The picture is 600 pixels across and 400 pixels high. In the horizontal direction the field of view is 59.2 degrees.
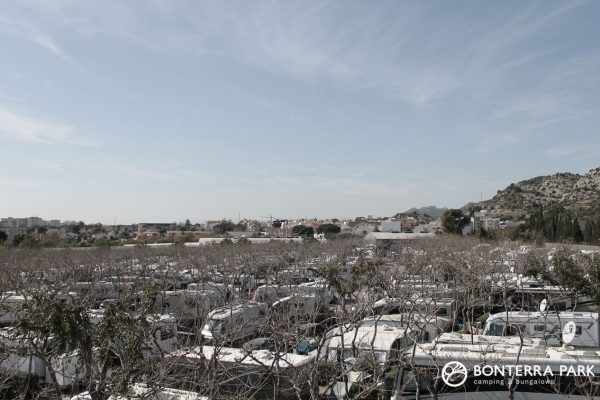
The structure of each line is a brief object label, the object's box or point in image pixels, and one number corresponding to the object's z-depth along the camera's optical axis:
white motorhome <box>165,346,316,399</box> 10.69
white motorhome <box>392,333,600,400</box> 10.56
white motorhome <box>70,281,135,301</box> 25.35
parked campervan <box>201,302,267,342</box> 16.13
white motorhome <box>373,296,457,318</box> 16.52
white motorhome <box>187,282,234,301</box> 23.08
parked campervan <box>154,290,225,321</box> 19.17
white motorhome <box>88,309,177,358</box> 12.94
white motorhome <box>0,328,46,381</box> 13.59
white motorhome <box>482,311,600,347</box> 15.62
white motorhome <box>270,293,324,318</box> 17.99
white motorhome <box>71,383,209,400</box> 7.78
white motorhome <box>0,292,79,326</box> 18.88
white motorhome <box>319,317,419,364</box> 13.19
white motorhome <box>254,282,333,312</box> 21.42
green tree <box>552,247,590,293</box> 16.97
